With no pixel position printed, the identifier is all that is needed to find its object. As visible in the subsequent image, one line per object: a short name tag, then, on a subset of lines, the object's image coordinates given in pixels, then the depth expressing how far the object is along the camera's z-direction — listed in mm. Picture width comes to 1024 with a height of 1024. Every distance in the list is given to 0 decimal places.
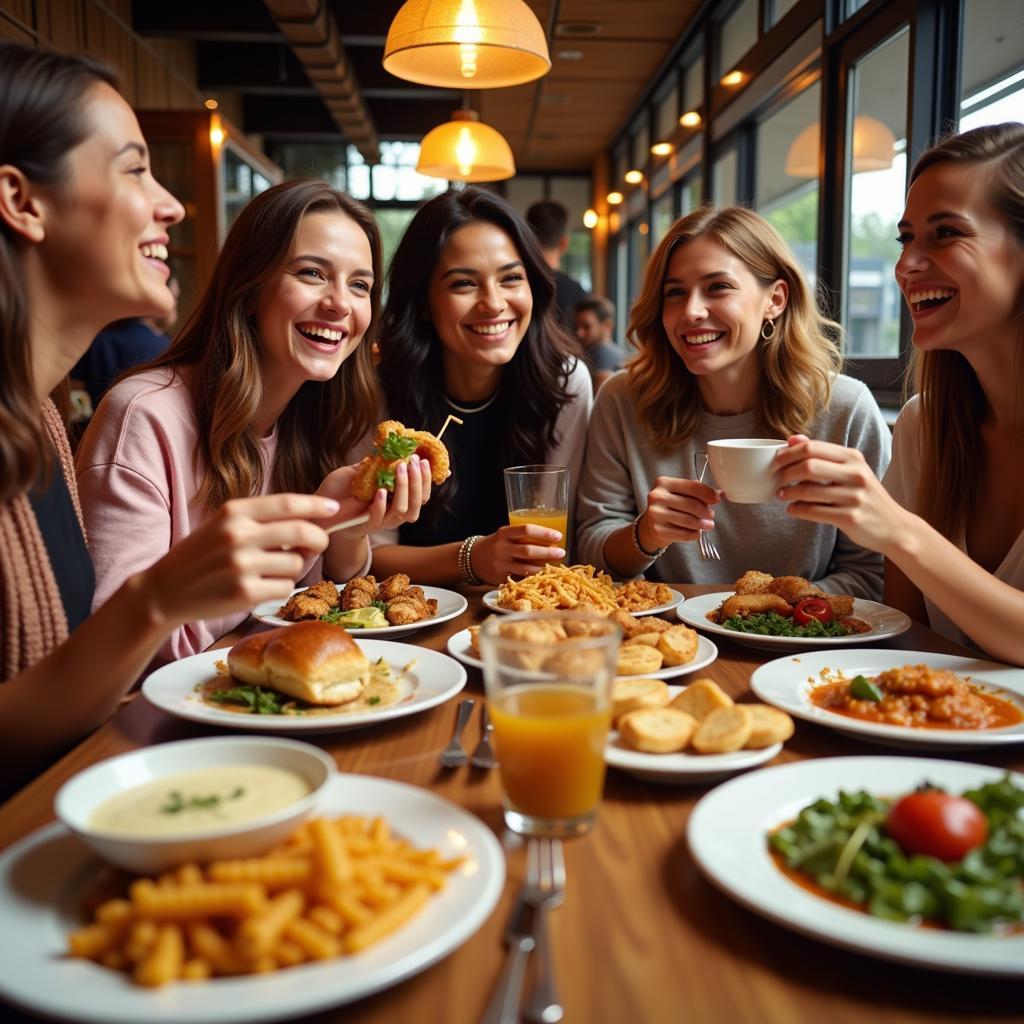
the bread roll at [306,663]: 1419
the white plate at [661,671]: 1508
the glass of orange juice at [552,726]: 1039
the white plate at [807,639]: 1749
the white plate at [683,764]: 1136
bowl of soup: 841
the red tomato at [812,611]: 1886
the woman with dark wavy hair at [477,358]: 2934
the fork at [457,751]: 1254
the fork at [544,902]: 739
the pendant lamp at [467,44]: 3021
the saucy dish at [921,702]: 1343
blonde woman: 2695
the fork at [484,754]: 1247
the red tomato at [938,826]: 908
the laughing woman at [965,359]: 2020
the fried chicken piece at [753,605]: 1904
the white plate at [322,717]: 1330
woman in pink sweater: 2119
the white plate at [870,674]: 1255
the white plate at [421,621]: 1851
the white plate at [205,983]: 705
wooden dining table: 760
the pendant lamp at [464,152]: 5312
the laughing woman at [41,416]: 1193
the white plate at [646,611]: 1962
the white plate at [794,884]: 770
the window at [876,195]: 4195
